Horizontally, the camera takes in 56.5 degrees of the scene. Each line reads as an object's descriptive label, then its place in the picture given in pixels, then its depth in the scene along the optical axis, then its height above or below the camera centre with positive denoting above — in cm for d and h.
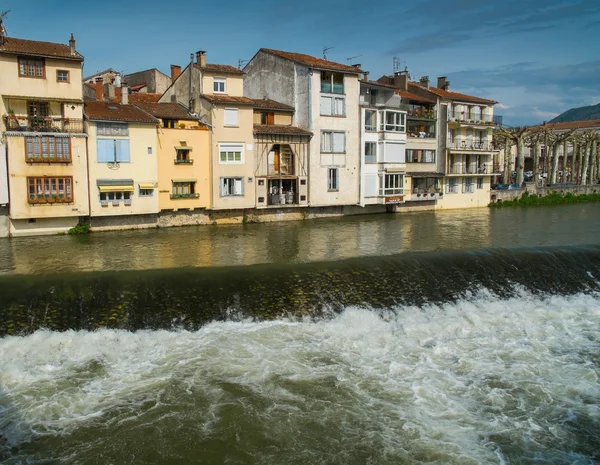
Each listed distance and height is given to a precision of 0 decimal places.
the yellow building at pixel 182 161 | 3312 +125
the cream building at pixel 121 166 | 3036 +85
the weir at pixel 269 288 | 1592 -348
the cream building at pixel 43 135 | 2800 +238
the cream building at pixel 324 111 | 3884 +497
